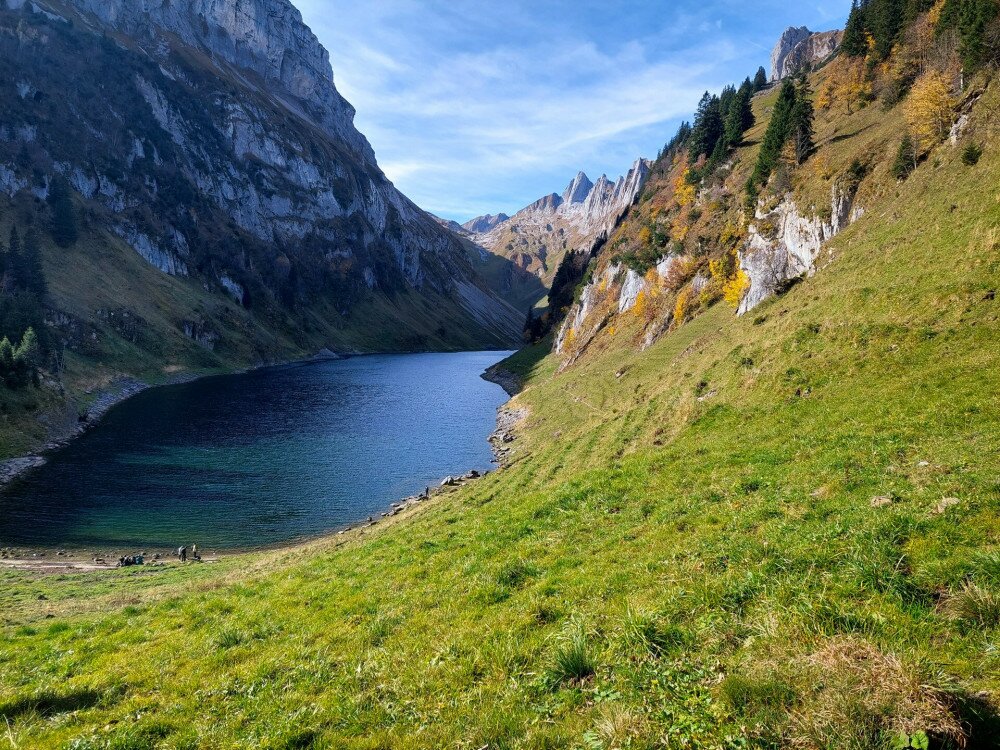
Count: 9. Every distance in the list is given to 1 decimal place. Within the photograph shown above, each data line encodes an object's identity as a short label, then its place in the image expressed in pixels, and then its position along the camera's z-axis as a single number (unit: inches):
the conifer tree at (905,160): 1446.9
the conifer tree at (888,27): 2544.5
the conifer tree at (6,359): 2369.6
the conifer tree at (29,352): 2447.1
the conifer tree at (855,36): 2962.6
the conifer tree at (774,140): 2295.8
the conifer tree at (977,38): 1528.1
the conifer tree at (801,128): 2155.5
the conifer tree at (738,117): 3353.8
